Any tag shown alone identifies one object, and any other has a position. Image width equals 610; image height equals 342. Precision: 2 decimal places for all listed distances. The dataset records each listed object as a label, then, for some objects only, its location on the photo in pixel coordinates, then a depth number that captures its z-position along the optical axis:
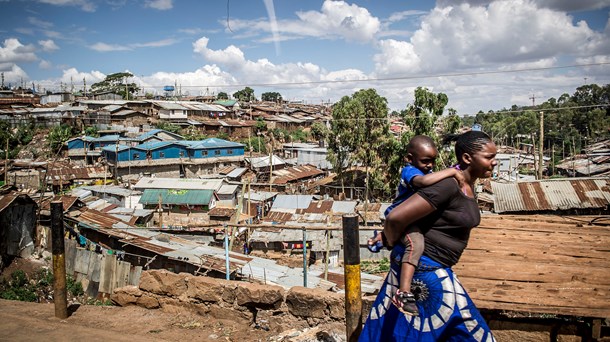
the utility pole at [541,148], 18.05
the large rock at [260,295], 3.91
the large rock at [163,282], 4.32
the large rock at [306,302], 3.72
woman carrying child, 1.89
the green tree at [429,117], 22.02
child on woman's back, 1.91
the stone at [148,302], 4.40
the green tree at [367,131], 27.20
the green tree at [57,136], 34.22
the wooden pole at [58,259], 4.07
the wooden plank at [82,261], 10.14
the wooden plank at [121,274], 8.24
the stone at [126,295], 4.46
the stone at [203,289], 4.14
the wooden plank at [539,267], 2.90
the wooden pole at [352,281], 2.67
